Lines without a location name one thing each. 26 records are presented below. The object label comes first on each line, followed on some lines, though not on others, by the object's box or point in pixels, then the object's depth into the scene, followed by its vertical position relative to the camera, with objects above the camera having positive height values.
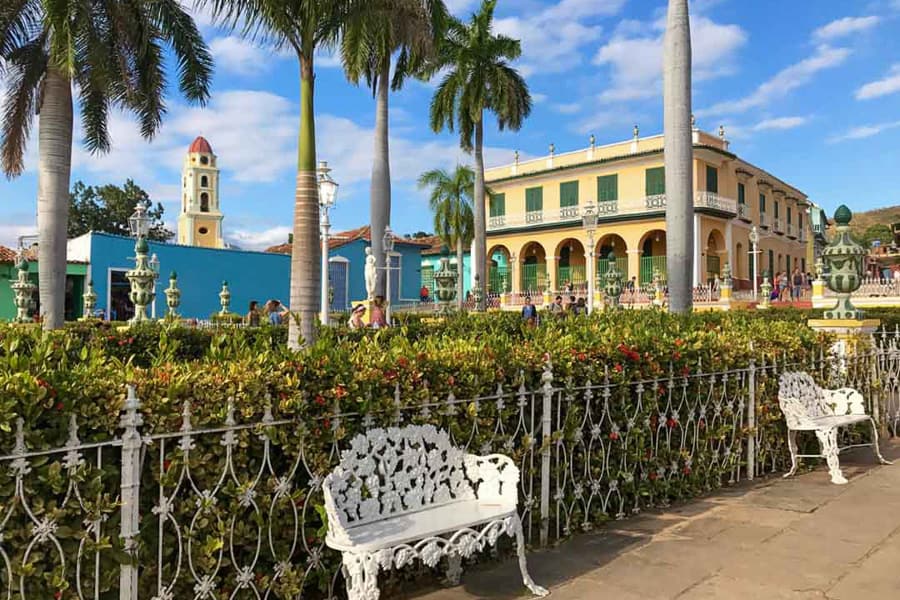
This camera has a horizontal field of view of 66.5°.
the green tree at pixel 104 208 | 49.94 +8.30
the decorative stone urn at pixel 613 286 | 22.70 +0.99
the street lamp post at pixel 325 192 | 14.81 +2.72
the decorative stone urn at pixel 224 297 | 28.44 +0.88
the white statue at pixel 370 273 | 18.22 +1.18
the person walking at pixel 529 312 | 16.91 +0.10
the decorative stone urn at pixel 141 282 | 14.16 +0.76
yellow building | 32.88 +5.28
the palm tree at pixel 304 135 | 9.27 +2.53
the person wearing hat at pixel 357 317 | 13.98 +0.00
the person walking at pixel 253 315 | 16.70 +0.07
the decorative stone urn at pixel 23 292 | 20.20 +0.85
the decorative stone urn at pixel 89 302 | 23.81 +0.62
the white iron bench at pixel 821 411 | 5.63 -0.88
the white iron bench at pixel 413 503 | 2.97 -0.94
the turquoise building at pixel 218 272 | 28.72 +2.20
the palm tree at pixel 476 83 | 25.33 +8.70
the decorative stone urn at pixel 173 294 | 25.12 +0.90
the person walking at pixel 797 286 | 27.52 +1.17
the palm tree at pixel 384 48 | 10.21 +5.36
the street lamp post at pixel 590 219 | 17.56 +2.47
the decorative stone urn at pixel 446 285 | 17.78 +0.82
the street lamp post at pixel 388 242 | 19.08 +2.09
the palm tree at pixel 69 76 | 11.77 +4.60
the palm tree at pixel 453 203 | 36.53 +6.06
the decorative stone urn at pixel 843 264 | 7.82 +0.59
